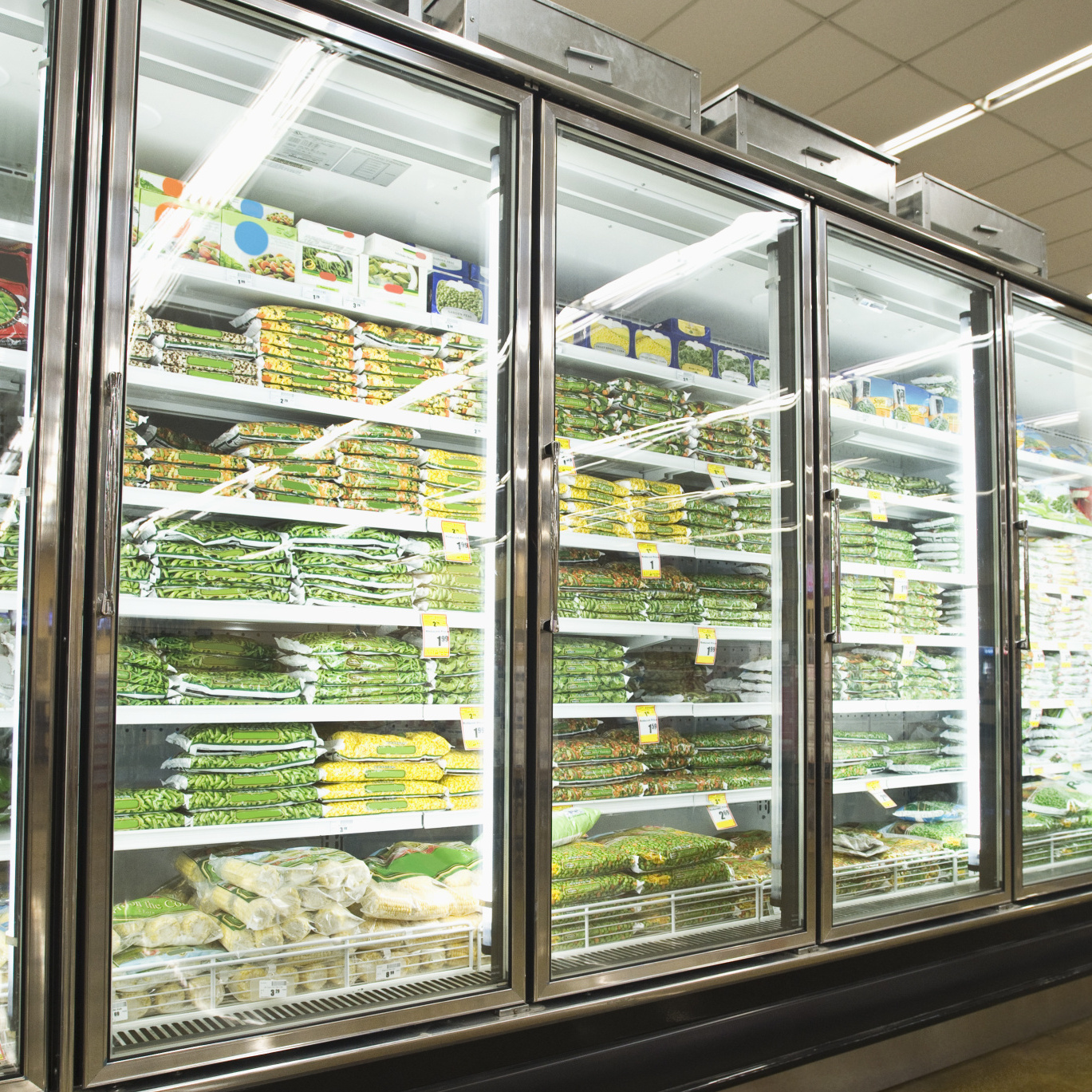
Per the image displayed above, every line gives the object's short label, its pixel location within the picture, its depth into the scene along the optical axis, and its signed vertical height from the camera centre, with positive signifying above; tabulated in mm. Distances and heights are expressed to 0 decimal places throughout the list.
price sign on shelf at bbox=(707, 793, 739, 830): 2691 -591
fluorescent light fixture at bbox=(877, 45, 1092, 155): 4109 +2296
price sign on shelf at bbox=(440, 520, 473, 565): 2238 +143
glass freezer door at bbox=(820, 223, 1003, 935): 3043 +76
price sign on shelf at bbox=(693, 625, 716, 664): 2754 -122
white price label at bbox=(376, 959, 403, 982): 2021 -774
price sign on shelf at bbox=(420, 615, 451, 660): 2238 -74
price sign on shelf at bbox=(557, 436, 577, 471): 2508 +401
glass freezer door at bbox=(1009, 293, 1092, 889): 3514 +8
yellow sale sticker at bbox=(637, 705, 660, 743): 2598 -330
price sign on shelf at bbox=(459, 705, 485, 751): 2256 -278
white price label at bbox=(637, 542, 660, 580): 2619 +124
